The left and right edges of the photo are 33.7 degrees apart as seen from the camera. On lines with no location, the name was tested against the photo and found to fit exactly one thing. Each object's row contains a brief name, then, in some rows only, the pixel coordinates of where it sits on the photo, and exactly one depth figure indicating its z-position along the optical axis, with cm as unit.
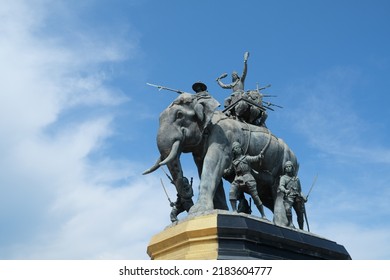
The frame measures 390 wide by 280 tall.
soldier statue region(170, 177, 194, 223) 1359
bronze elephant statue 1302
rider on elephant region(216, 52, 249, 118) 1480
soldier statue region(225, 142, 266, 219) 1291
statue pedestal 1179
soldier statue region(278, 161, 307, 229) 1383
